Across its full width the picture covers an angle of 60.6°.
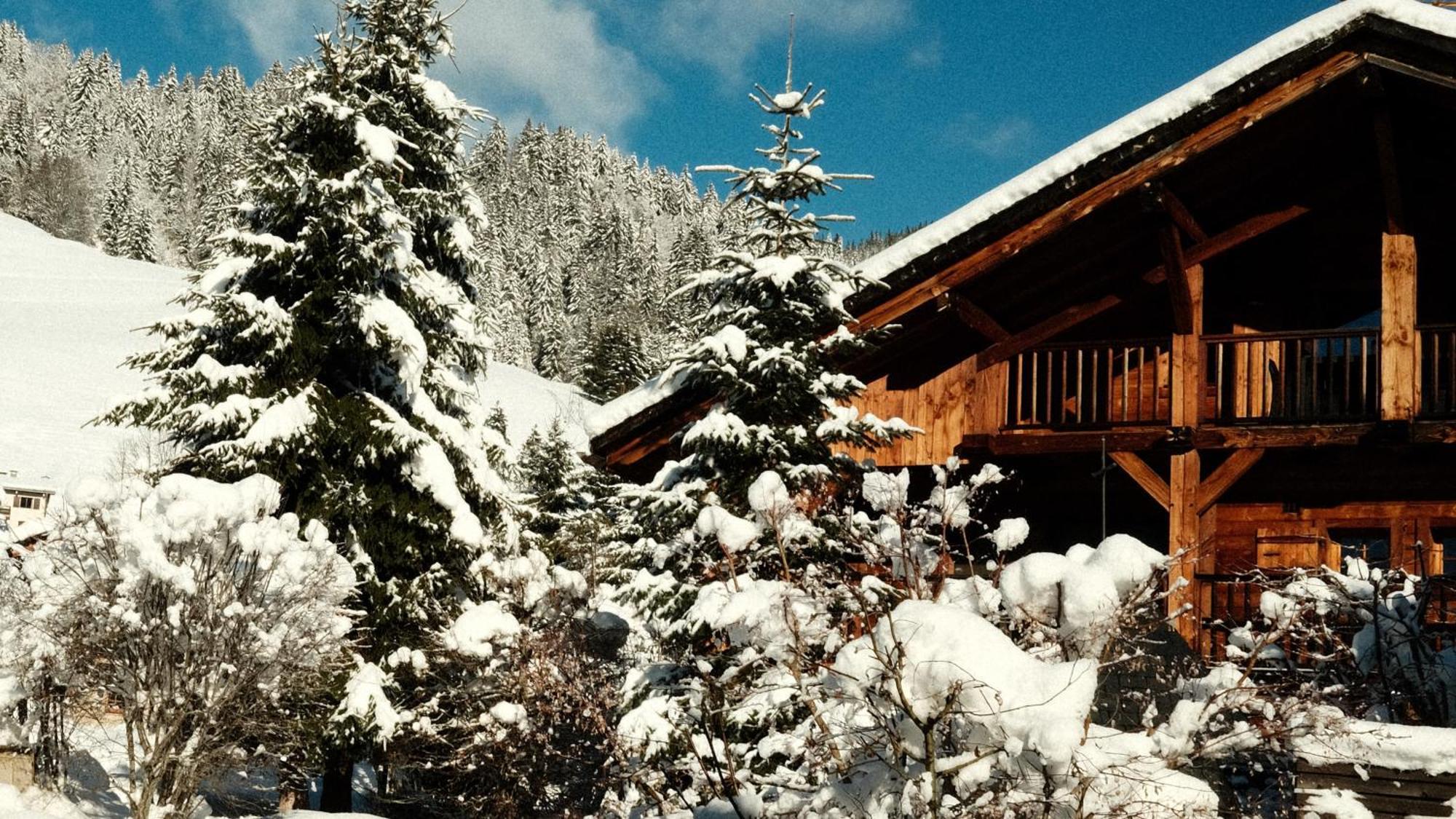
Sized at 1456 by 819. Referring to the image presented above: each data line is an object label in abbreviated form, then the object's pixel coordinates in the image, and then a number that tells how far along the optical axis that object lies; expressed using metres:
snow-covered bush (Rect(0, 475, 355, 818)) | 11.19
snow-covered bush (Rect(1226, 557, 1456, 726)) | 8.01
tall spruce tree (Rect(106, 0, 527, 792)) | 15.17
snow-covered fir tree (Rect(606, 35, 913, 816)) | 8.16
